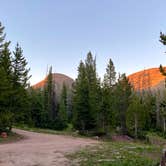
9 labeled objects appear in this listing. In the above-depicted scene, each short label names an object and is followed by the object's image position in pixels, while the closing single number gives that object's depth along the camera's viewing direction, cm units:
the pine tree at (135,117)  2665
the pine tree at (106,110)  2442
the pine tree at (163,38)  1058
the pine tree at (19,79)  1940
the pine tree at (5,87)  1677
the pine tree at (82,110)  2558
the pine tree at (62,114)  3614
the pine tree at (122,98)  3161
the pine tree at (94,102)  2450
